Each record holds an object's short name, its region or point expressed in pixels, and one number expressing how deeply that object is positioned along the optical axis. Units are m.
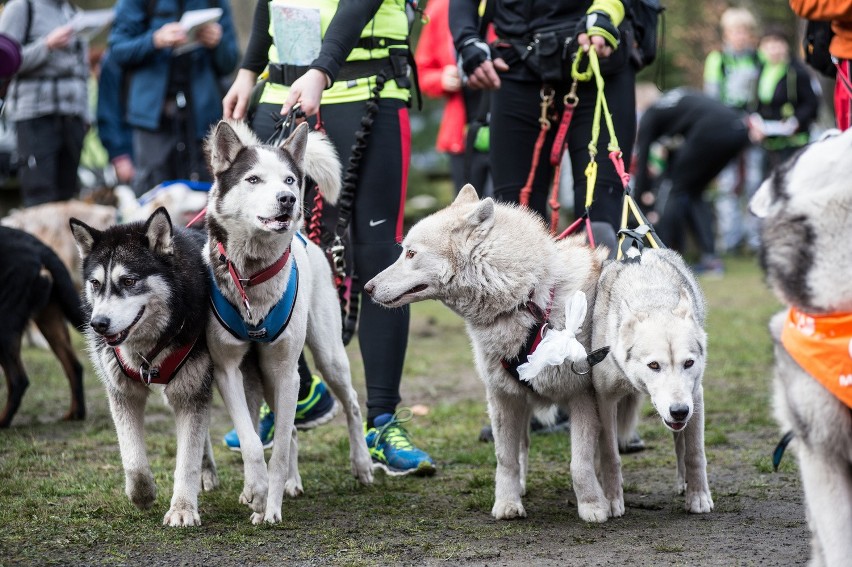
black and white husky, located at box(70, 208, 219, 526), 3.70
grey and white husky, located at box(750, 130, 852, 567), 2.56
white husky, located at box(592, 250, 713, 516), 3.43
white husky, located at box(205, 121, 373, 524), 3.76
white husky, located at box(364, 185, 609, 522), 3.76
